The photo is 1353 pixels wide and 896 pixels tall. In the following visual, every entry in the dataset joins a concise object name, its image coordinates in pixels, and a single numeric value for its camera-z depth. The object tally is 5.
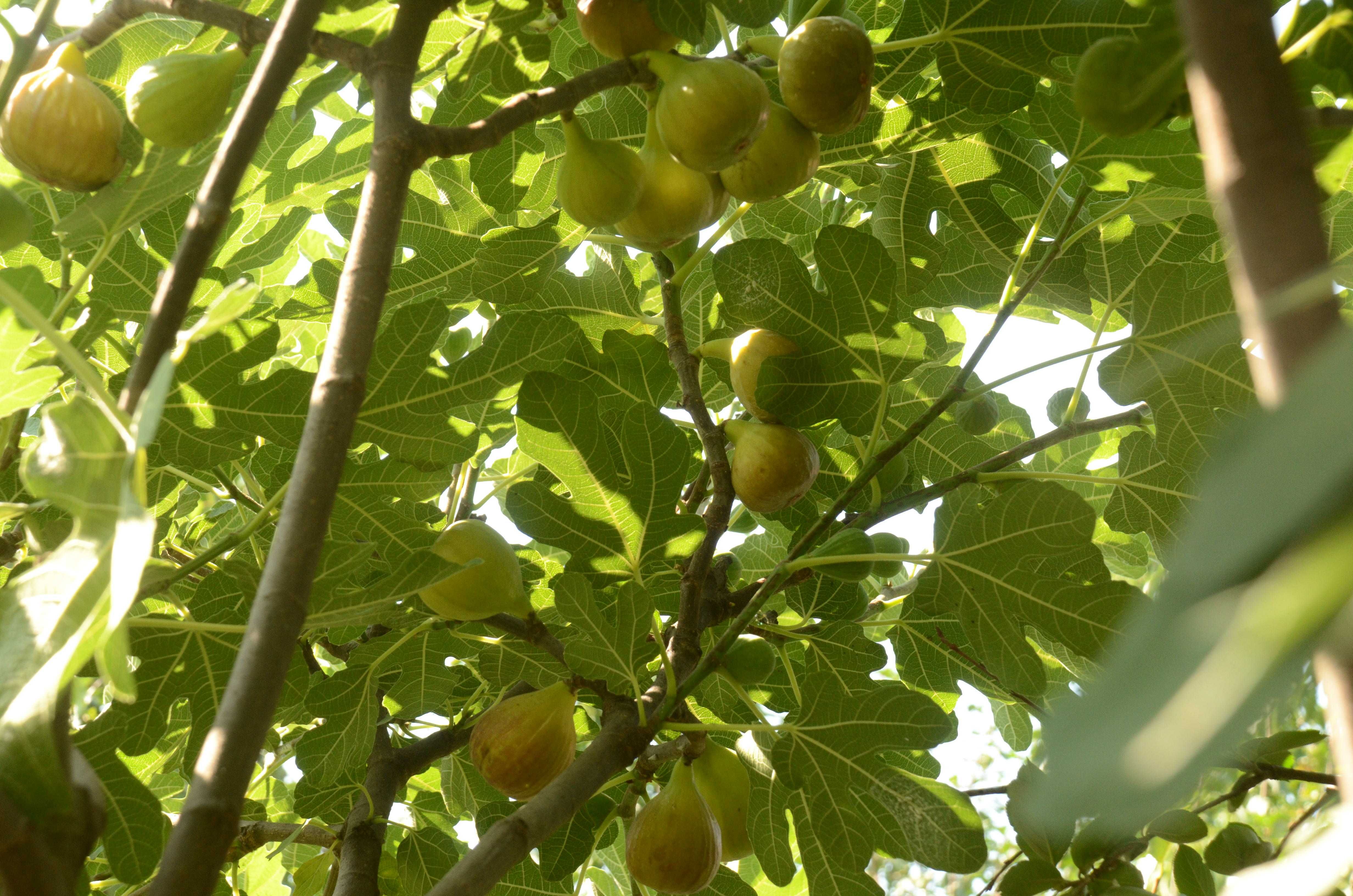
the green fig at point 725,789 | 1.29
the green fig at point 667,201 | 1.09
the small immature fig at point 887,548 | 1.32
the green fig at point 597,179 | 1.06
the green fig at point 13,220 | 0.85
